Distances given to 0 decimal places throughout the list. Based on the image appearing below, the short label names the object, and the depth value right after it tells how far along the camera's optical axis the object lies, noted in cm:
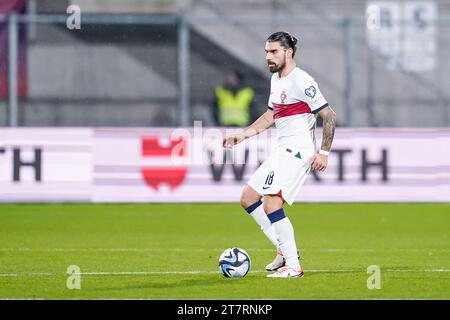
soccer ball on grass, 1055
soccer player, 1045
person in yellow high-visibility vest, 2284
